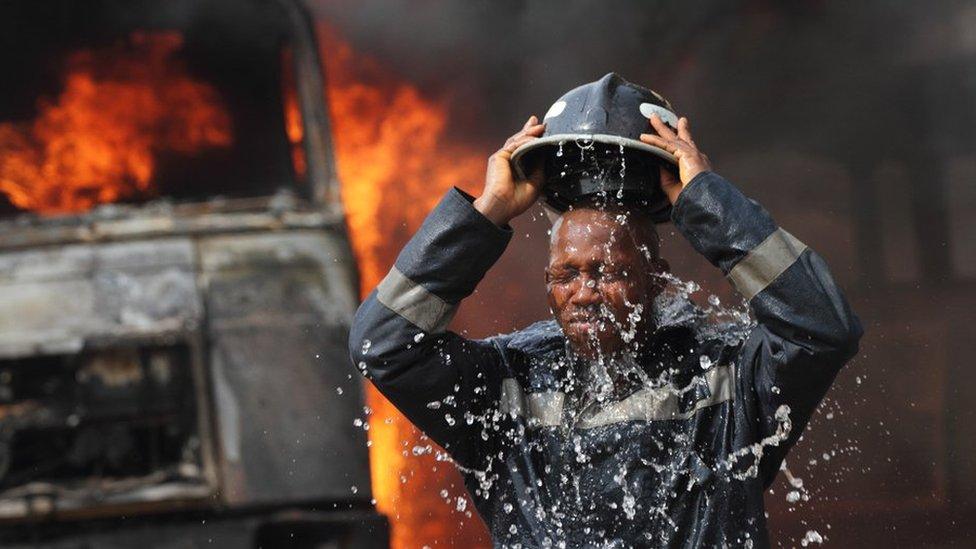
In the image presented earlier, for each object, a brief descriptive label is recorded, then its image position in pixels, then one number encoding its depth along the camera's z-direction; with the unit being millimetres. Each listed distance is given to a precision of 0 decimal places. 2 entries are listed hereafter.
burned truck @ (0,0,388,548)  11531
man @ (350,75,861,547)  5043
